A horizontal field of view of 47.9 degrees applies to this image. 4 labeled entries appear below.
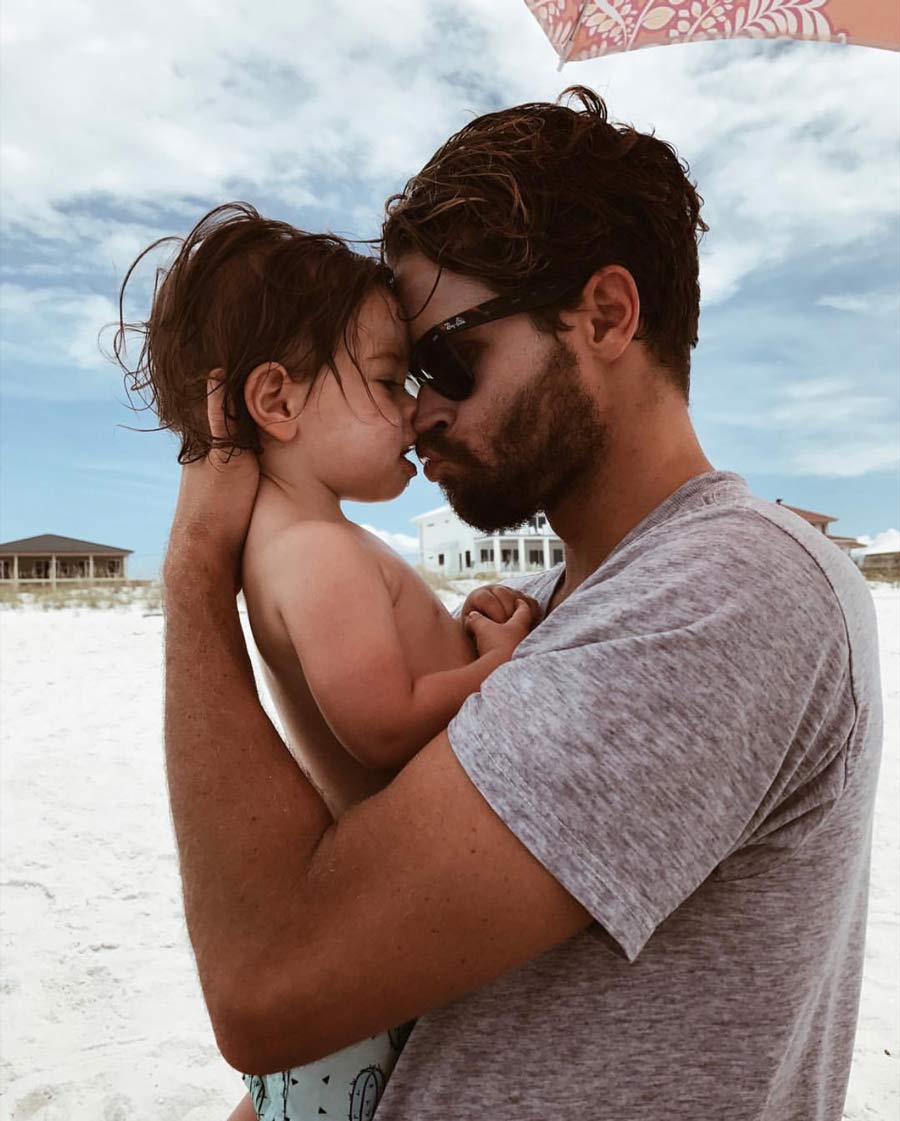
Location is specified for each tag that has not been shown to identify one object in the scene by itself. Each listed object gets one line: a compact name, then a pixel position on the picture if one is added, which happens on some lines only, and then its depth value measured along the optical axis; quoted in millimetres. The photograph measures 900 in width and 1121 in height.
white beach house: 36719
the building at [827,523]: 36178
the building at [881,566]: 24414
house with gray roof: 42531
